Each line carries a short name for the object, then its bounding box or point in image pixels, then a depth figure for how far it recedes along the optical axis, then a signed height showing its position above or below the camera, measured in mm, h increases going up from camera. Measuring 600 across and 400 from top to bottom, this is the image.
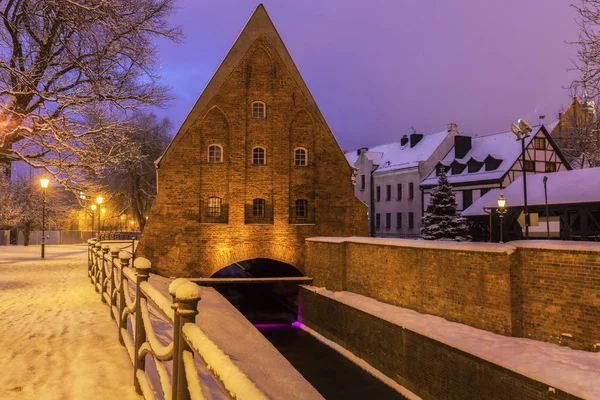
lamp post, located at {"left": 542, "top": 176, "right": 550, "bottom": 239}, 20888 +1135
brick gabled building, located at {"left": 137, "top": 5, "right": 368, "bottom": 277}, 19281 +2093
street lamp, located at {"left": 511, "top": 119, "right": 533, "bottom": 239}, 18561 +3689
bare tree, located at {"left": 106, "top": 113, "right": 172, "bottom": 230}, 35906 +3369
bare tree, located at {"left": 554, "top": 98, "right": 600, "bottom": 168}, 23484 +5198
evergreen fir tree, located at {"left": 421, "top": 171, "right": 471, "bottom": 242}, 27391 +217
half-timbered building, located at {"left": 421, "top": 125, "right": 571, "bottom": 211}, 32750 +4223
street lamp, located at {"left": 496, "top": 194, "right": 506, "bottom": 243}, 20391 +792
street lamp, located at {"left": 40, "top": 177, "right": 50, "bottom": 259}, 21019 +1972
